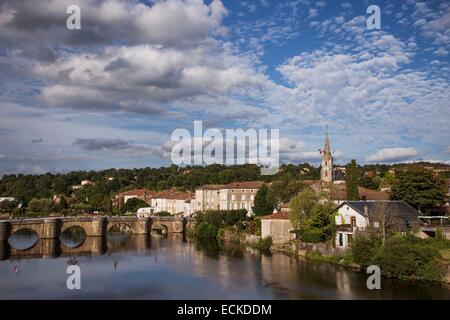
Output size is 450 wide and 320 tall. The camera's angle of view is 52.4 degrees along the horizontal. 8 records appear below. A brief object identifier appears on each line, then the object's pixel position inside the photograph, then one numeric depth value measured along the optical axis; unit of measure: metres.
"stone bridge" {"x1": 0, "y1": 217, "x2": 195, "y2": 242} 58.12
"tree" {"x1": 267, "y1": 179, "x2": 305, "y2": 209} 63.00
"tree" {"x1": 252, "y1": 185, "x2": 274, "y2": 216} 64.12
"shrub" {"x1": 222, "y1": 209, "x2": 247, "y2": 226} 67.56
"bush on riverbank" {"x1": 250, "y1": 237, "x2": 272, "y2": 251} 51.85
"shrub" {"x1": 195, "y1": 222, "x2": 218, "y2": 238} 66.75
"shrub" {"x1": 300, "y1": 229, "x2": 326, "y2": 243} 45.25
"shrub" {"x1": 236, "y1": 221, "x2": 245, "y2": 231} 63.03
